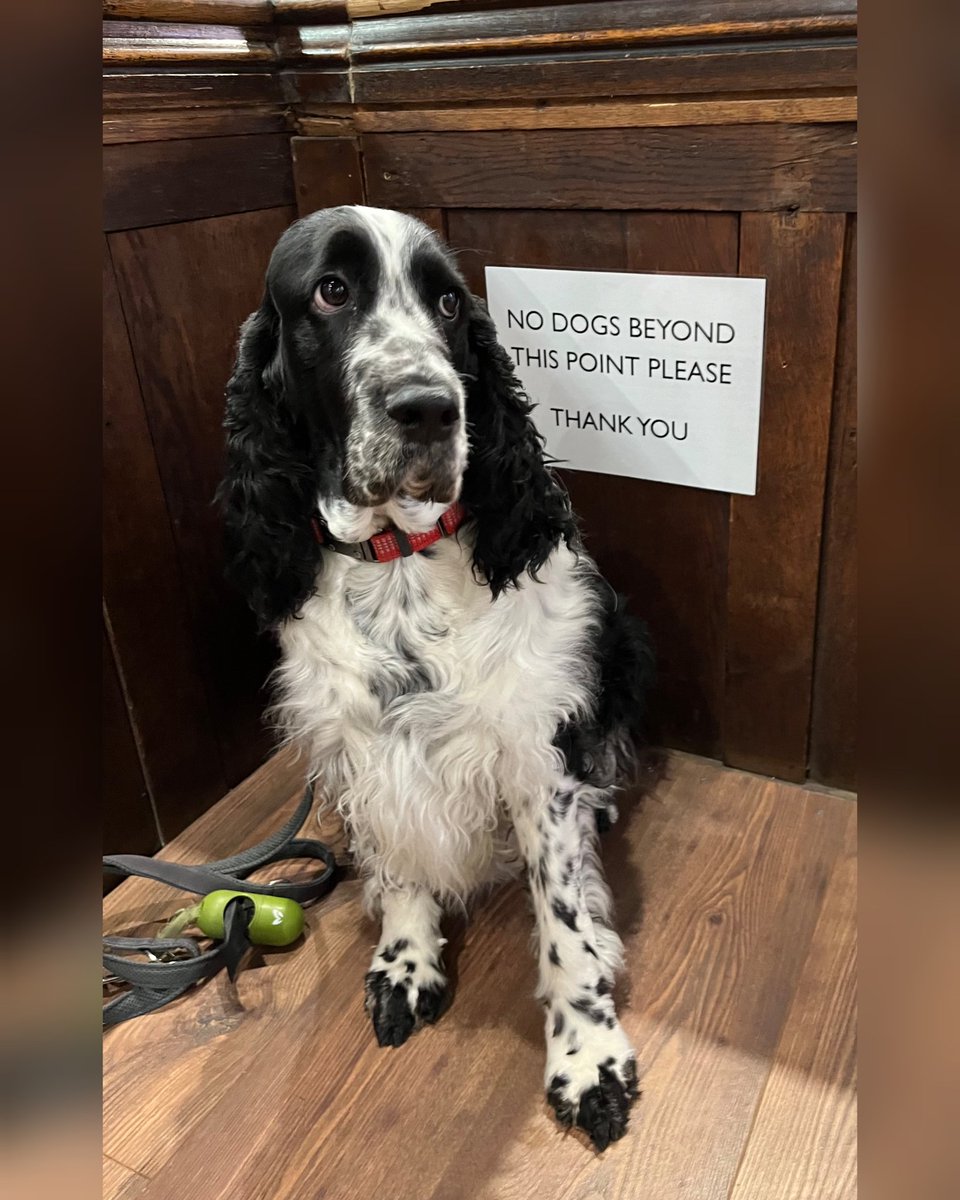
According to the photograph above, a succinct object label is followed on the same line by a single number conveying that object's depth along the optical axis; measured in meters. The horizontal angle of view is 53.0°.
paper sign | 1.70
